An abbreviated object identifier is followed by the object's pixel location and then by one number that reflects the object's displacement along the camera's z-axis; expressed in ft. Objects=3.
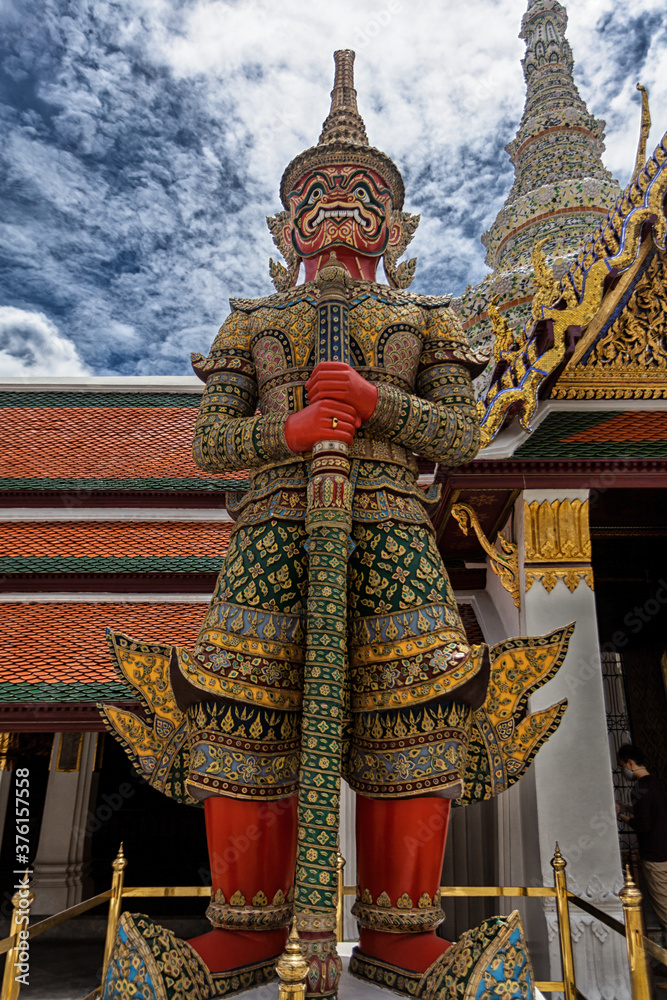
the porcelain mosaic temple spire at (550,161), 29.55
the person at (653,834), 14.66
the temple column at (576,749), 11.64
